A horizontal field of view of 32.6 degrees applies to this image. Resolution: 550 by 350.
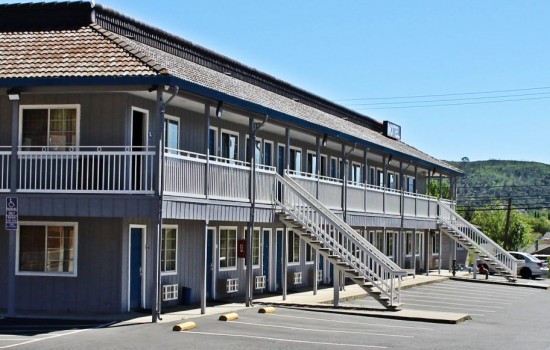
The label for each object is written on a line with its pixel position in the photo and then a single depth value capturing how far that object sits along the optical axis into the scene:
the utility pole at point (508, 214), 76.40
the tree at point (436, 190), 101.81
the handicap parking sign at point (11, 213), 20.39
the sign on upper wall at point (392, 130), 49.31
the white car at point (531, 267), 49.34
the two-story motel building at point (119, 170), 21.25
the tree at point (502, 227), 113.31
